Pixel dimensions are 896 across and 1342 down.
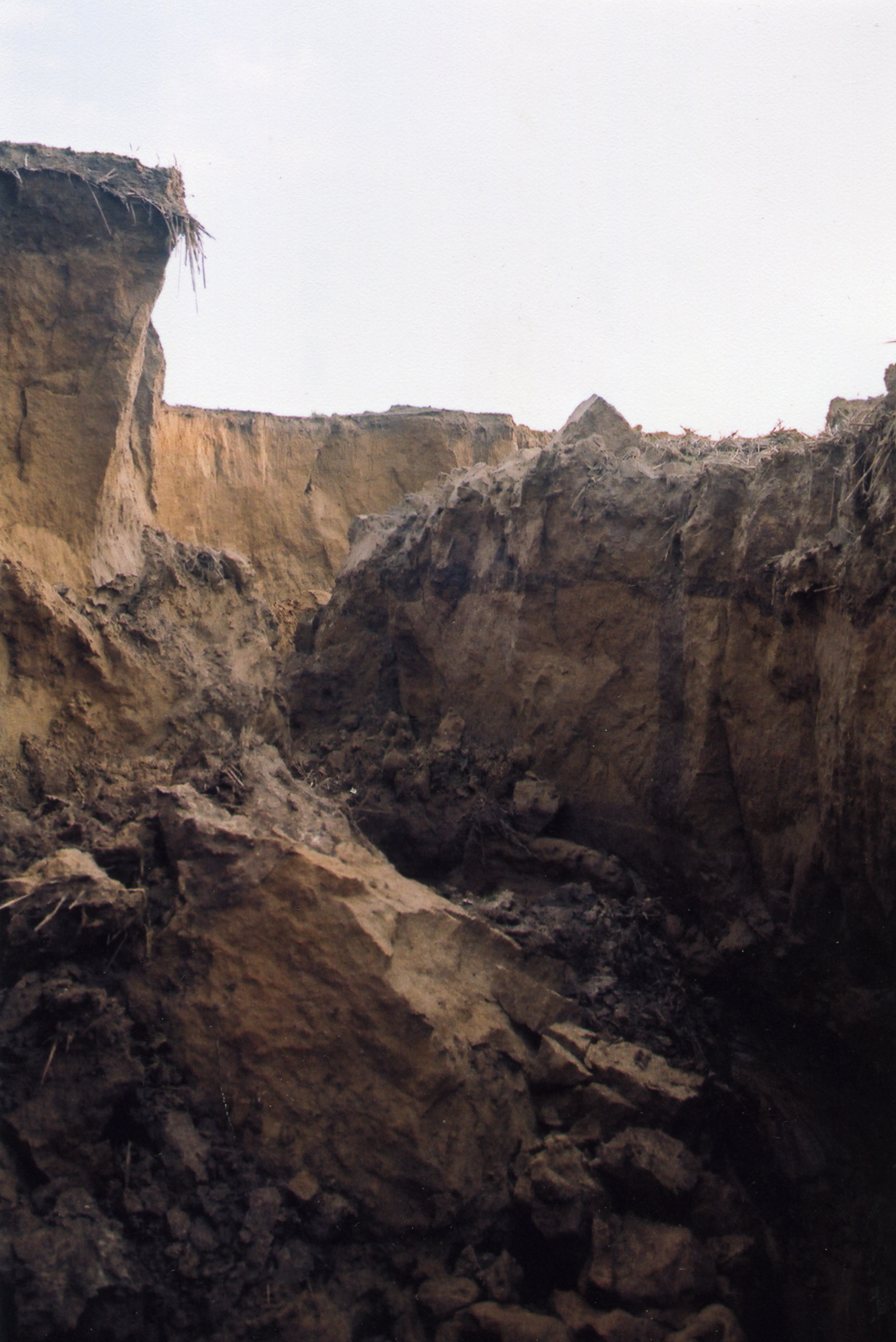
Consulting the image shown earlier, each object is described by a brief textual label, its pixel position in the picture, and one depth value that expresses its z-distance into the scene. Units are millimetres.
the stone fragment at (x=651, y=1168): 3789
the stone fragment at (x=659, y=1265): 3570
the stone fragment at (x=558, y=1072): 4055
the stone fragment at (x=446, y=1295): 3545
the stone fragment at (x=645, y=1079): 4020
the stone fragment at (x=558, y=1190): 3705
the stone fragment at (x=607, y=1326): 3447
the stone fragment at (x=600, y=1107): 3984
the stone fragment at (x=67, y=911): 3855
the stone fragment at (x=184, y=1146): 3676
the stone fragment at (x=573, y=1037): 4168
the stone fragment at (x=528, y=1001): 4266
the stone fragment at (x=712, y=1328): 3430
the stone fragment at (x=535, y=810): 5238
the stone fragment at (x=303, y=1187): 3736
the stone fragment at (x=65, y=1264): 3312
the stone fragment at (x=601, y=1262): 3592
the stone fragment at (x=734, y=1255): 3713
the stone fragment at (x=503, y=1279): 3574
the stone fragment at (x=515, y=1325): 3434
